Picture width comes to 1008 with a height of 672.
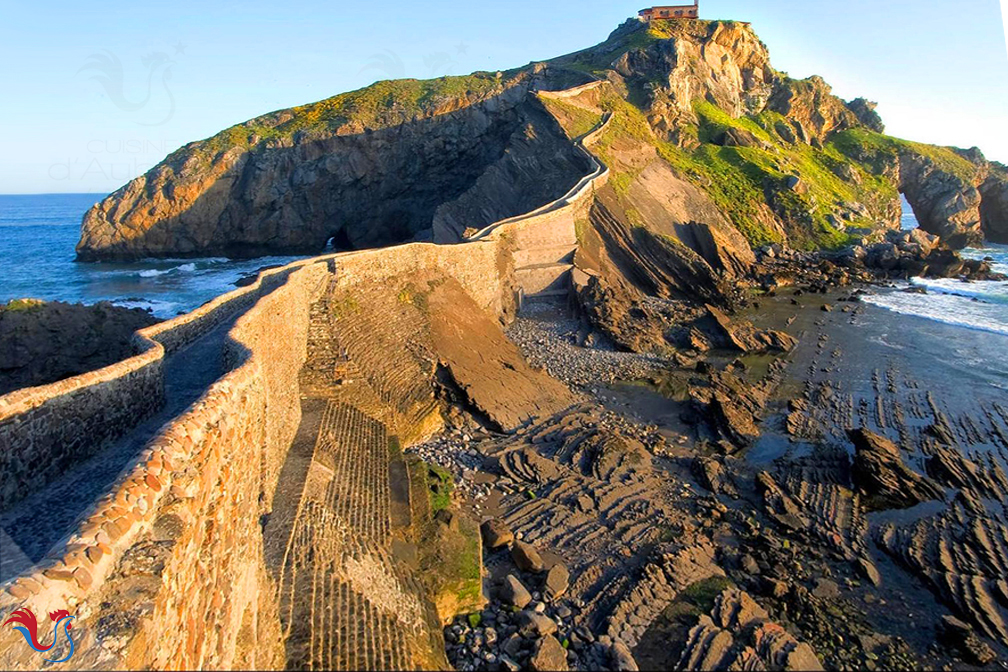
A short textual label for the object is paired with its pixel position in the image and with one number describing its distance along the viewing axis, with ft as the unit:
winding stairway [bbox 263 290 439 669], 24.13
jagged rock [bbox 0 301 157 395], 54.70
